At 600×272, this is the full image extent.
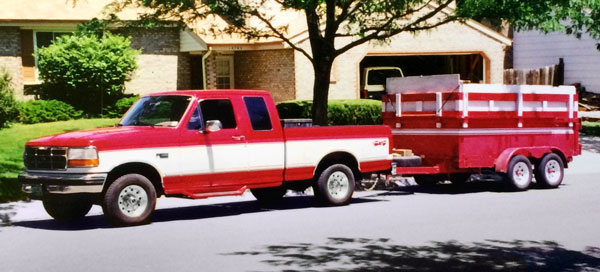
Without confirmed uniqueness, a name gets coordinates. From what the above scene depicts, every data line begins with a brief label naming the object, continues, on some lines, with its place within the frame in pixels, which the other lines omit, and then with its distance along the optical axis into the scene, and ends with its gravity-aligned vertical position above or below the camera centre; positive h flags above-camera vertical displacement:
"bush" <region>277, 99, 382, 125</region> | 25.62 -0.06
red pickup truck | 11.42 -0.69
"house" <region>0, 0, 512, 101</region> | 29.08 +2.22
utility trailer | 15.51 -0.38
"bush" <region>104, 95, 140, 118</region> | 29.00 +0.12
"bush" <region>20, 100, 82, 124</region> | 27.52 +0.01
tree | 17.11 +2.11
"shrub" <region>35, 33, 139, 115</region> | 28.02 +1.45
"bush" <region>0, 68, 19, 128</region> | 26.41 +0.27
